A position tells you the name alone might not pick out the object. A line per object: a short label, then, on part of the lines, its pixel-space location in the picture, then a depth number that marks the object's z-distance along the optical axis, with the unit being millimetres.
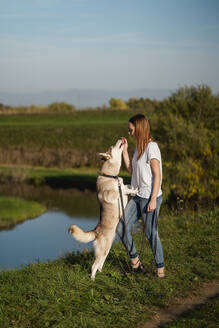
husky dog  6129
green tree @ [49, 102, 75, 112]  81038
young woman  5941
